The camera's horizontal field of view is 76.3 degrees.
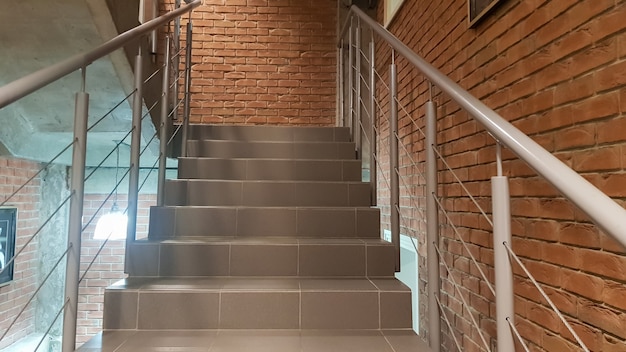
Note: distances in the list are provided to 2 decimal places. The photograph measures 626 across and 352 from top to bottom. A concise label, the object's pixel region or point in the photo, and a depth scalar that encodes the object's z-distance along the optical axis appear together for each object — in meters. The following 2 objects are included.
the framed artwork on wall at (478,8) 1.58
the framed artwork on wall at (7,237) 3.35
